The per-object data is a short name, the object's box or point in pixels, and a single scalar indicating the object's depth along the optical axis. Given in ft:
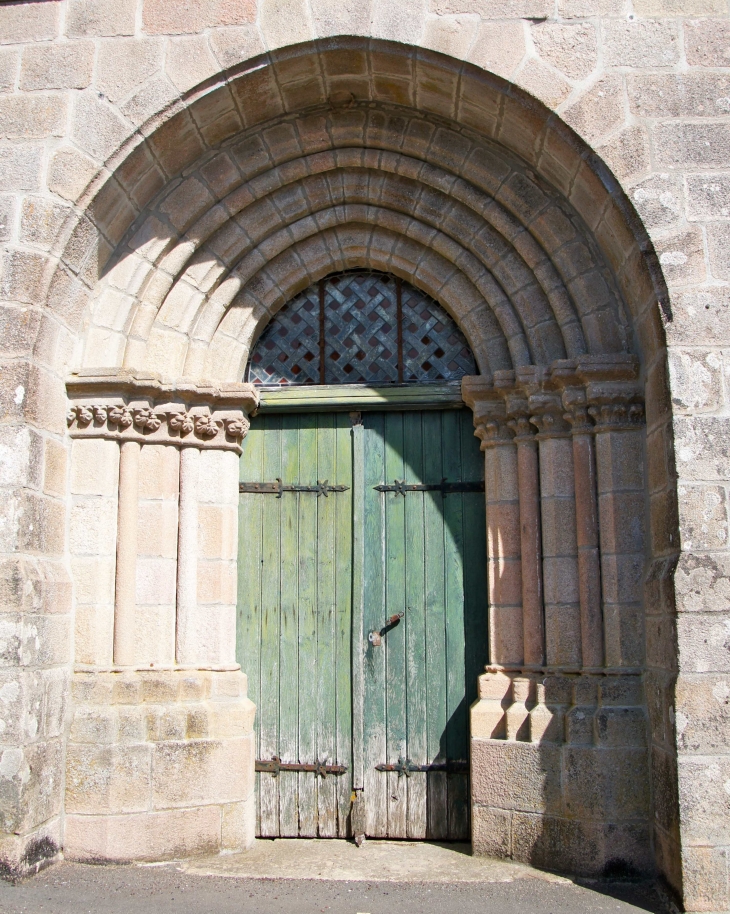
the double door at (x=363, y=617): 15.12
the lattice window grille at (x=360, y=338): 16.20
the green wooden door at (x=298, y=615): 15.24
